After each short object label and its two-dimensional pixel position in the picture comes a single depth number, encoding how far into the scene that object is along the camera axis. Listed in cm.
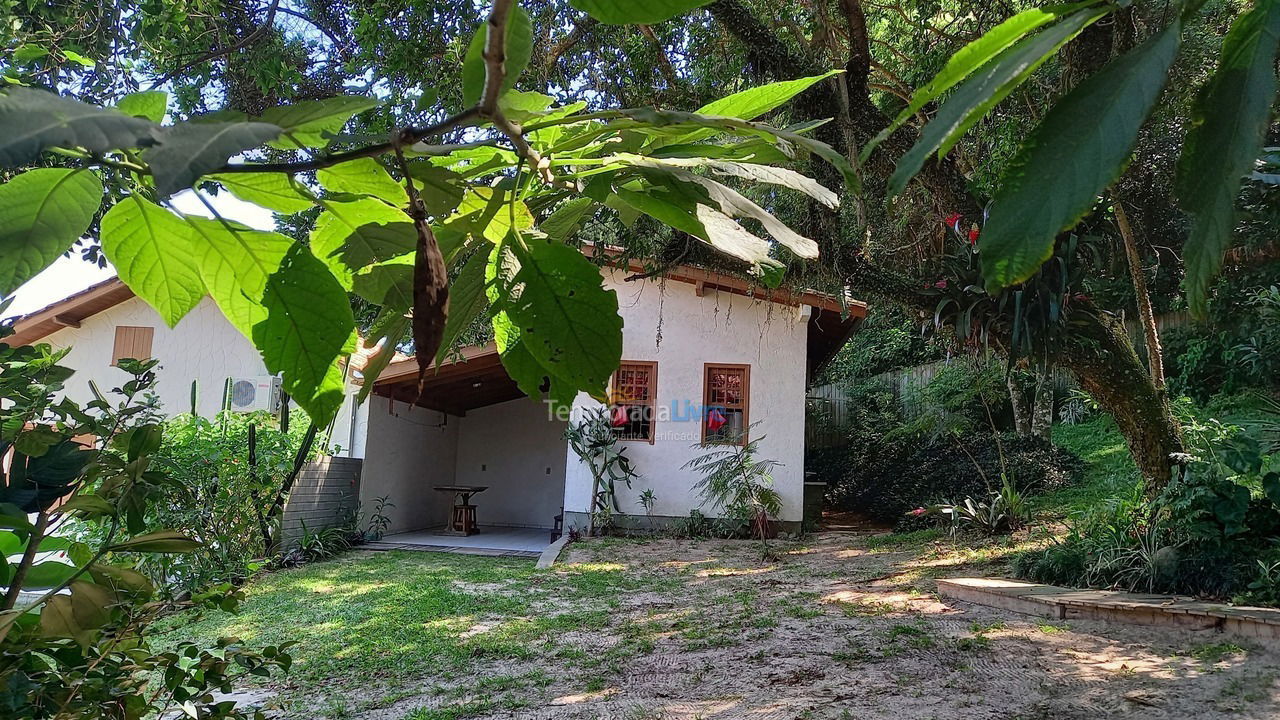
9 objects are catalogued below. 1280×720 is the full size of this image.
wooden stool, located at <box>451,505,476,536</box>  1272
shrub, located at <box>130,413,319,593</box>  710
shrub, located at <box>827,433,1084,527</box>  1077
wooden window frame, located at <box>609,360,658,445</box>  1112
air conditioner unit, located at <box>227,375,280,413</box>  1112
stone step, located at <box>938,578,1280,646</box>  452
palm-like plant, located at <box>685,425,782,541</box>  991
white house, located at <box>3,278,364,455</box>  1116
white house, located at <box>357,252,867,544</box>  1095
